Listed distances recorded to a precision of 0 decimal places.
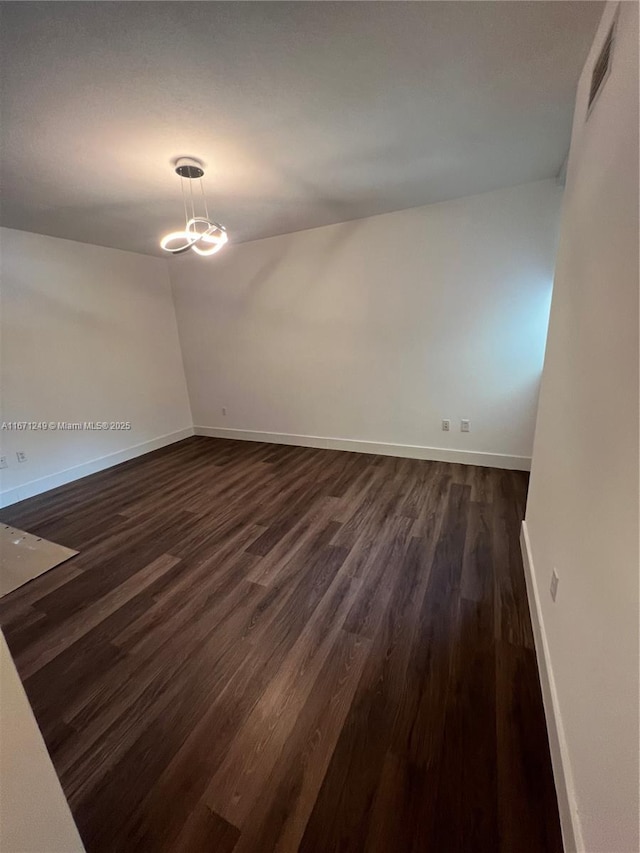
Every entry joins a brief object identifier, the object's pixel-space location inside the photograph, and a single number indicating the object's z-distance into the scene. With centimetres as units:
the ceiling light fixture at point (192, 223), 206
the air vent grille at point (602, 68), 108
